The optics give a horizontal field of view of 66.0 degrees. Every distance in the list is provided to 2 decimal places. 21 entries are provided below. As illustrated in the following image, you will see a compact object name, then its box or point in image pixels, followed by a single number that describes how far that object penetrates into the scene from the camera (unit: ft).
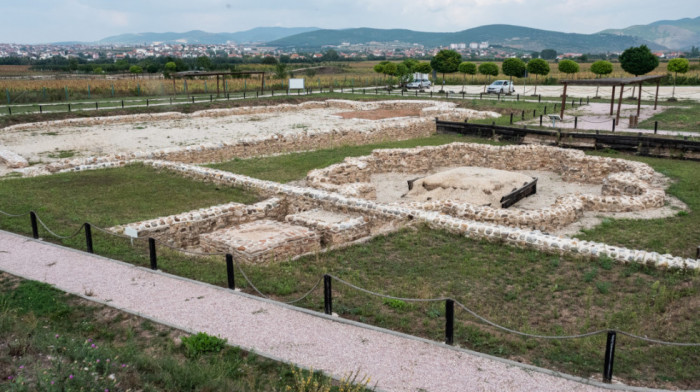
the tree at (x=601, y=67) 162.50
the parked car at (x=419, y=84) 172.31
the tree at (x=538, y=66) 163.02
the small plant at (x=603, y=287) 27.37
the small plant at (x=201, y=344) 19.67
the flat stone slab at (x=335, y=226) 36.28
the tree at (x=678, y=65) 150.41
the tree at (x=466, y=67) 184.85
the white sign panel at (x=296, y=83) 157.69
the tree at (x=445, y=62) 174.29
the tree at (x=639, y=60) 137.08
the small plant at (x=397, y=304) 24.76
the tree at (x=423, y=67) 188.55
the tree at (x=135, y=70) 226.79
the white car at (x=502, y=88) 153.32
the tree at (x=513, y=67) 164.55
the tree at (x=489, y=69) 179.42
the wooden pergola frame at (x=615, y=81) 90.53
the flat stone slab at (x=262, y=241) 32.09
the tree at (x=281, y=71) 182.60
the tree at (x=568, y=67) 178.09
